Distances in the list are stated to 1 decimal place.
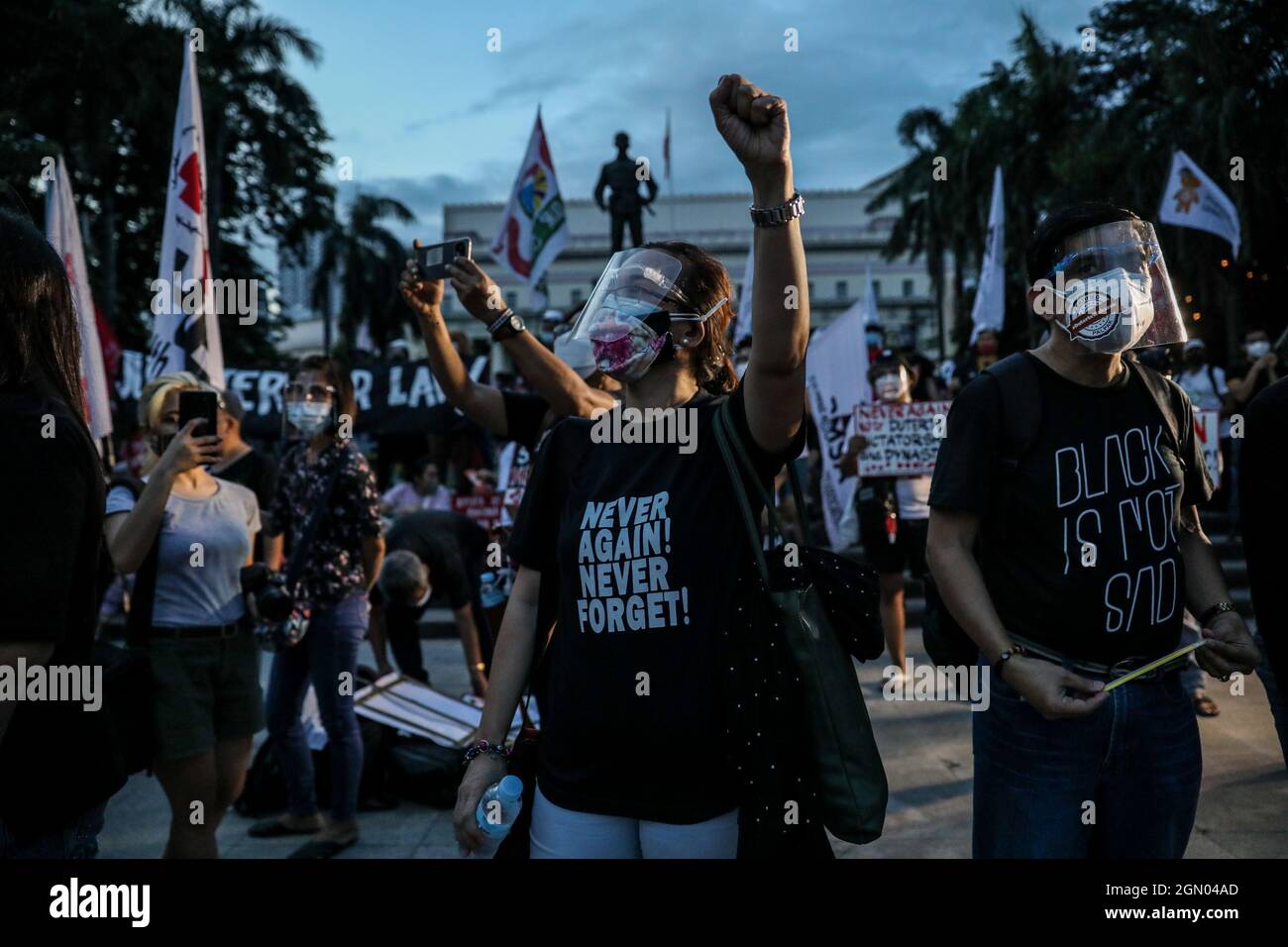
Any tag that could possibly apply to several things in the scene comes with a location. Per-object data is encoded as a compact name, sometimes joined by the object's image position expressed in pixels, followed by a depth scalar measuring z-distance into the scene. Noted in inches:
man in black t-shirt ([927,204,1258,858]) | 88.6
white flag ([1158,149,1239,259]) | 431.8
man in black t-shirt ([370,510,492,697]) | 244.5
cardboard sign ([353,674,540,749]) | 210.8
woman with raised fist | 75.5
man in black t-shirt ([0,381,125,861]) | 66.8
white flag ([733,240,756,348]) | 482.3
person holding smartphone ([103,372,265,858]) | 143.8
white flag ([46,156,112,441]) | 204.7
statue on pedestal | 558.3
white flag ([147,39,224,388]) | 243.0
